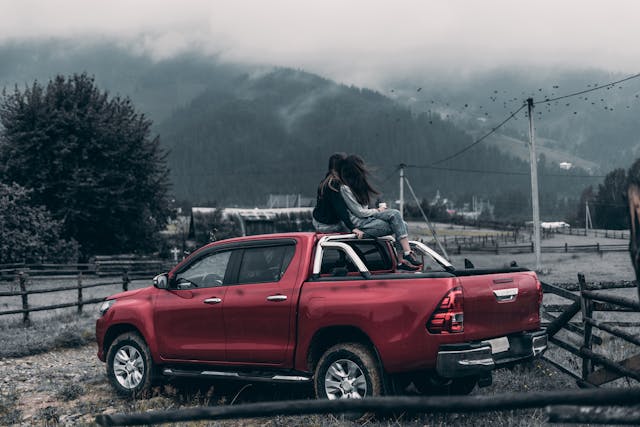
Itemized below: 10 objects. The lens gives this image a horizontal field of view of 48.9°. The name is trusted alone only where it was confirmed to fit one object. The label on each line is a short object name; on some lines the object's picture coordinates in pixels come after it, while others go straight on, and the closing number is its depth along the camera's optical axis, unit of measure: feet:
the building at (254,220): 184.03
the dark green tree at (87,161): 127.24
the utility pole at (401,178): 141.38
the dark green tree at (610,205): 335.67
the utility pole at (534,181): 104.10
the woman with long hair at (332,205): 26.35
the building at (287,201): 332.60
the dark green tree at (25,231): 116.06
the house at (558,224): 435.29
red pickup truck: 20.71
